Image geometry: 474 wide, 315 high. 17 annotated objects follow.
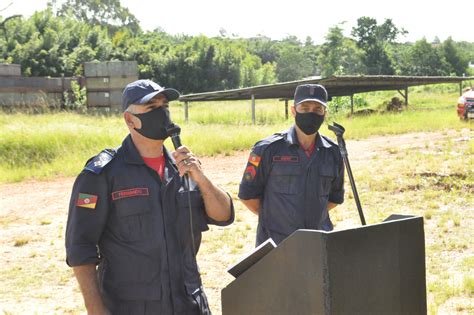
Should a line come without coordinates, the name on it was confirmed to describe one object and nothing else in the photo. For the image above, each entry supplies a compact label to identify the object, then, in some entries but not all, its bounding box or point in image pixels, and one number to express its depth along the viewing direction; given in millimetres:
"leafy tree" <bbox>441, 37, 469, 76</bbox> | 77438
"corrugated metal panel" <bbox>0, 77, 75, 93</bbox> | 25266
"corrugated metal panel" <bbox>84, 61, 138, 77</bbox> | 25562
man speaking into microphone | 3061
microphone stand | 3039
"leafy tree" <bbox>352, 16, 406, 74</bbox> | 73375
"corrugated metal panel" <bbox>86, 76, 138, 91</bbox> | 25703
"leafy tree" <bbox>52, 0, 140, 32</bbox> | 98944
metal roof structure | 22547
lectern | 2373
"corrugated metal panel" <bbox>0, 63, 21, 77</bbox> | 26078
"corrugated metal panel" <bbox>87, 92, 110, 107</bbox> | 25719
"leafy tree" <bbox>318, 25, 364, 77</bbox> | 75062
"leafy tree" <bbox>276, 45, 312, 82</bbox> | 89631
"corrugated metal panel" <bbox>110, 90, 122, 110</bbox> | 25750
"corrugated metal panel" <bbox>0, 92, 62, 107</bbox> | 24141
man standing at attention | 4406
